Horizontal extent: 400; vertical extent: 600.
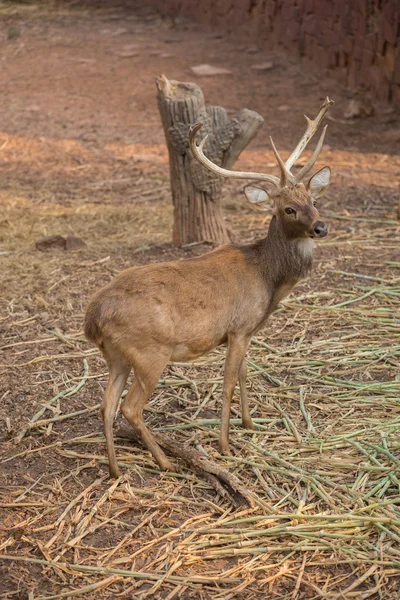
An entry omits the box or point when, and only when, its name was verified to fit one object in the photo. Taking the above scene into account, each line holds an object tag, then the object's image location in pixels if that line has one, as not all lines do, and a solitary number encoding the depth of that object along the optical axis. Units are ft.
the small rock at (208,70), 92.57
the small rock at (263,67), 94.63
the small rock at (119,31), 107.55
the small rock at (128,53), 98.63
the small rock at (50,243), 53.16
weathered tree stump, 48.70
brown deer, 29.40
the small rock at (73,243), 53.01
